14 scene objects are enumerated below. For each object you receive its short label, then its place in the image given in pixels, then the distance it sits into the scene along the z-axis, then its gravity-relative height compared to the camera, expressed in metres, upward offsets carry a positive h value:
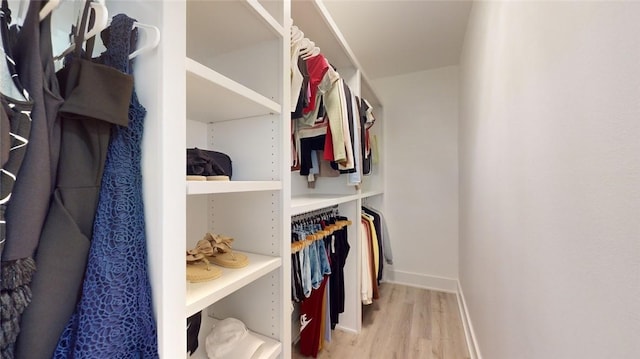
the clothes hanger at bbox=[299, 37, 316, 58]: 1.29 +0.68
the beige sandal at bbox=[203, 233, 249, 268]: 0.86 -0.25
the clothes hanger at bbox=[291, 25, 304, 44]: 1.16 +0.66
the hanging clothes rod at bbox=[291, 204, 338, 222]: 1.66 -0.23
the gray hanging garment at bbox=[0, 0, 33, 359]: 0.42 +0.04
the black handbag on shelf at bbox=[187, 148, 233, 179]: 0.84 +0.06
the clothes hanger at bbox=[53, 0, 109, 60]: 0.52 +0.34
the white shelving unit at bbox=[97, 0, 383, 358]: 0.58 +0.10
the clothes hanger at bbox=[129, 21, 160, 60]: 0.57 +0.32
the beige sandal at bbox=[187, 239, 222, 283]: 0.76 -0.27
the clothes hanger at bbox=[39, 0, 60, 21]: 0.47 +0.32
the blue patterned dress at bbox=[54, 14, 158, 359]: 0.50 -0.17
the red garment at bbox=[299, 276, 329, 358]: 1.64 -0.90
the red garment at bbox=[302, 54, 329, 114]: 1.45 +0.62
